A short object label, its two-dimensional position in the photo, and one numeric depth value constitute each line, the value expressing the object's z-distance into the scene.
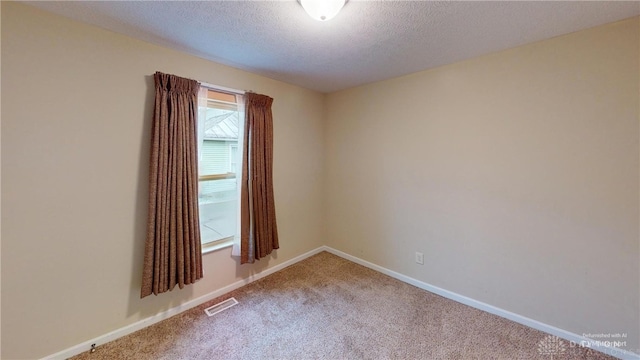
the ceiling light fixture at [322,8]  1.28
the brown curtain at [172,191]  1.85
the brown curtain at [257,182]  2.47
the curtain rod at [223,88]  2.20
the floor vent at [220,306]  2.15
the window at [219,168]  2.32
